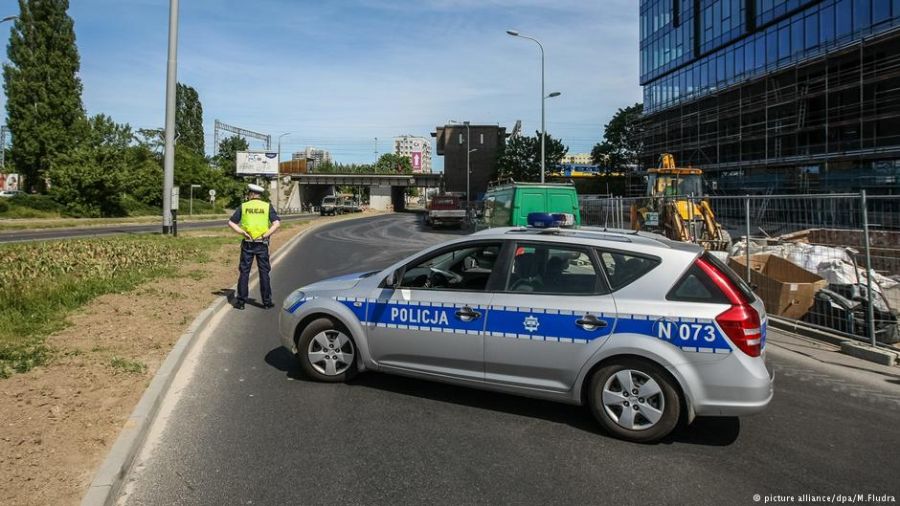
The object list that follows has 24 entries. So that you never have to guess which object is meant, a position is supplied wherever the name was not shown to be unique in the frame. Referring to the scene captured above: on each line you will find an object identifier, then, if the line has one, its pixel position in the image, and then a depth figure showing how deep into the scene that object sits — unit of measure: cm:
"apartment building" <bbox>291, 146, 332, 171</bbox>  14600
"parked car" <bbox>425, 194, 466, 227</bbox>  3625
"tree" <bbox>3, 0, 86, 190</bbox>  4622
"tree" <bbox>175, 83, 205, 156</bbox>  8431
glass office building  2950
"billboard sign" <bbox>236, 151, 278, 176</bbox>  8056
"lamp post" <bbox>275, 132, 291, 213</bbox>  8056
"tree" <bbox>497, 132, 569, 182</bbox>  6306
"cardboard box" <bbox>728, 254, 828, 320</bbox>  824
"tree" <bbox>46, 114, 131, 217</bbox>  3778
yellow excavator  1484
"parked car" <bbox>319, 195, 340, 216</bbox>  6299
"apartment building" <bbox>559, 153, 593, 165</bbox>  14288
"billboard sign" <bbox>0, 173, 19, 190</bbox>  6255
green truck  1630
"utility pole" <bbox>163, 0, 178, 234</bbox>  1859
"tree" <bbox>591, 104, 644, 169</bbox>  6116
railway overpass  8600
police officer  894
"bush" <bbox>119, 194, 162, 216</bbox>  4370
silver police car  413
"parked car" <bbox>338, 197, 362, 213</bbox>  6919
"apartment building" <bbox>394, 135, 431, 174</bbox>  18038
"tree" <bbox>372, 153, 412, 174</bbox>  14238
